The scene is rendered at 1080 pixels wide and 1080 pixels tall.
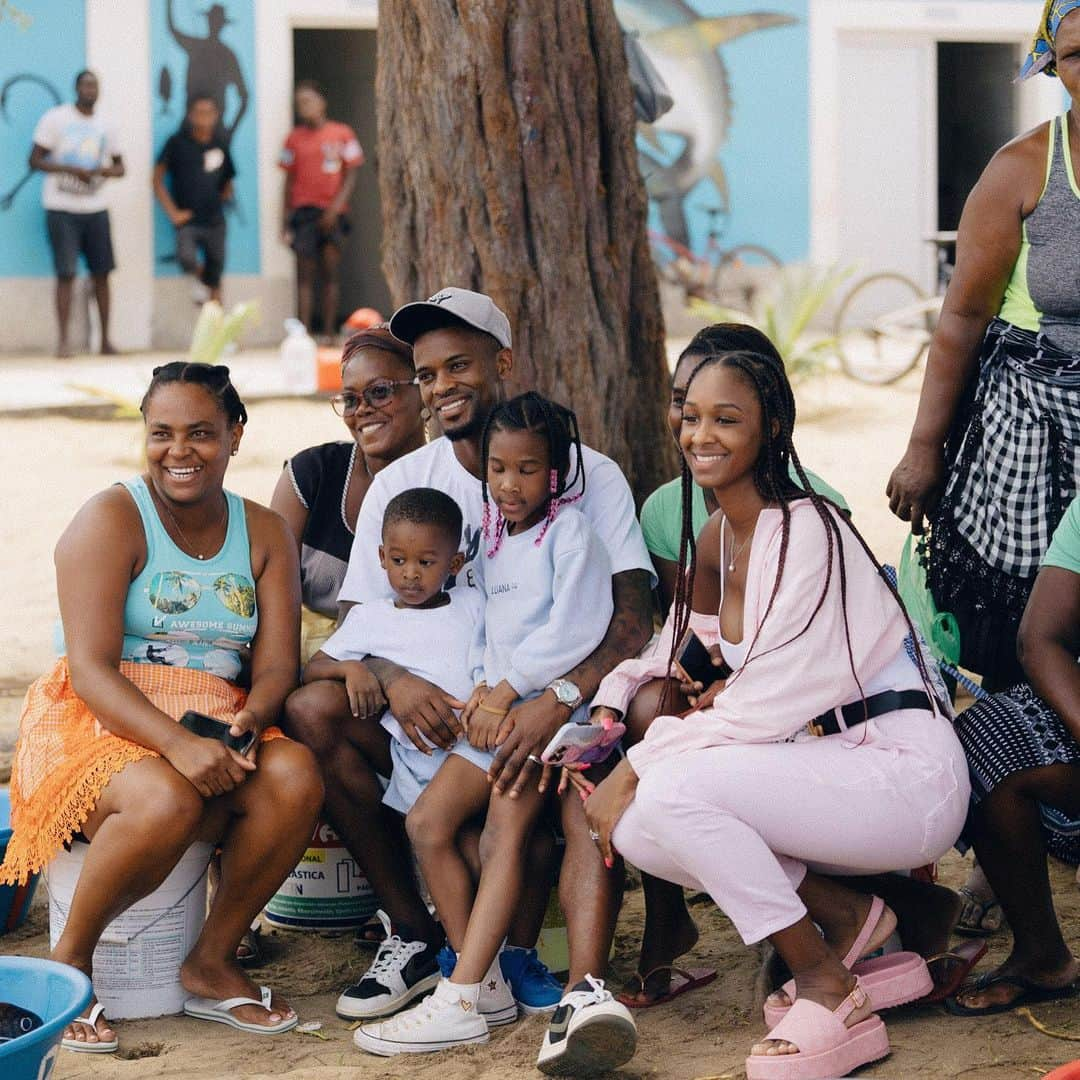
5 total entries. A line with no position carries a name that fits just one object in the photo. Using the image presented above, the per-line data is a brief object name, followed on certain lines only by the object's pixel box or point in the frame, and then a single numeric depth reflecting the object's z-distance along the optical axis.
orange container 11.54
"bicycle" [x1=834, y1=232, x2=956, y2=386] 12.19
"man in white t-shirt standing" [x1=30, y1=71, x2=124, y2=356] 13.05
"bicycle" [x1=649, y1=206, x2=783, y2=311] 14.98
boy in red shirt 13.80
